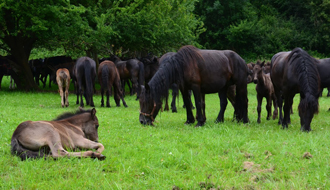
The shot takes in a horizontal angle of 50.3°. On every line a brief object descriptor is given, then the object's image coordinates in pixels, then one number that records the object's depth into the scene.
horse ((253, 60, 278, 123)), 11.88
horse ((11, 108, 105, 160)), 5.21
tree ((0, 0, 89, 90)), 18.87
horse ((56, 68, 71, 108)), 15.11
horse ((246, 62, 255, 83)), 19.17
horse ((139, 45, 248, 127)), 8.96
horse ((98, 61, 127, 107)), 15.45
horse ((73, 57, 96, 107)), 15.28
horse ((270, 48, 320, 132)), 8.06
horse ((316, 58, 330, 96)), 10.19
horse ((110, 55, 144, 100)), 18.75
